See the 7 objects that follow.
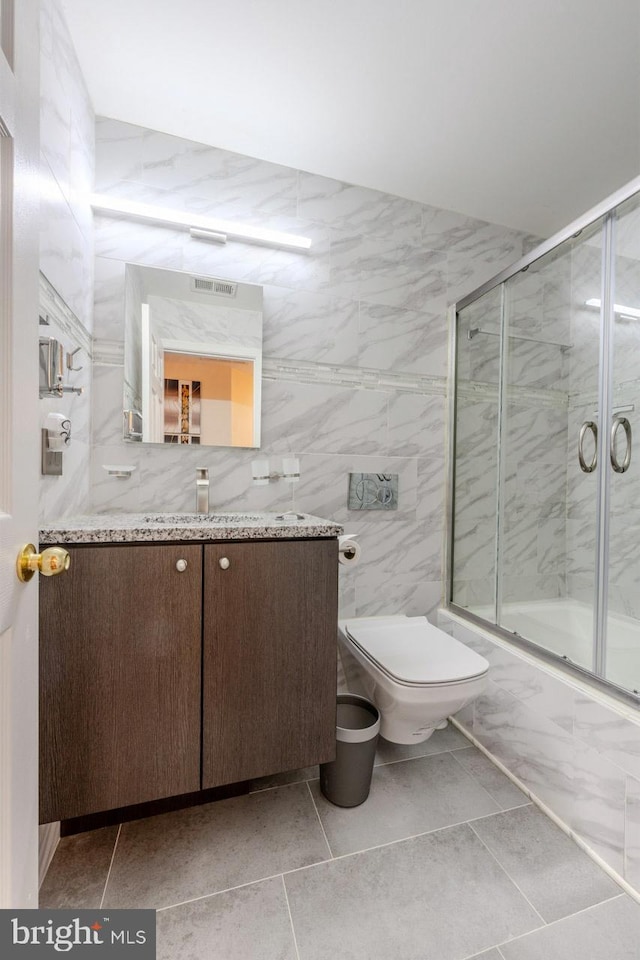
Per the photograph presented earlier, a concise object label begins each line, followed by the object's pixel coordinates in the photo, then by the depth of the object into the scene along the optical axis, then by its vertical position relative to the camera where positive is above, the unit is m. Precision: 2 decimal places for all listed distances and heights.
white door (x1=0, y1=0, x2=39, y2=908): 0.58 +0.04
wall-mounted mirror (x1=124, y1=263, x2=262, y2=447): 1.58 +0.43
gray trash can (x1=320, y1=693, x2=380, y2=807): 1.35 -0.99
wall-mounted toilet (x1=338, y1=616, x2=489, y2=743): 1.28 -0.66
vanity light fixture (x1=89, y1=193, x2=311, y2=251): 1.52 +0.95
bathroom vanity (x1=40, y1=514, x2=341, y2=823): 1.03 -0.51
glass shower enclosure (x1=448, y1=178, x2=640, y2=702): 1.50 +0.11
